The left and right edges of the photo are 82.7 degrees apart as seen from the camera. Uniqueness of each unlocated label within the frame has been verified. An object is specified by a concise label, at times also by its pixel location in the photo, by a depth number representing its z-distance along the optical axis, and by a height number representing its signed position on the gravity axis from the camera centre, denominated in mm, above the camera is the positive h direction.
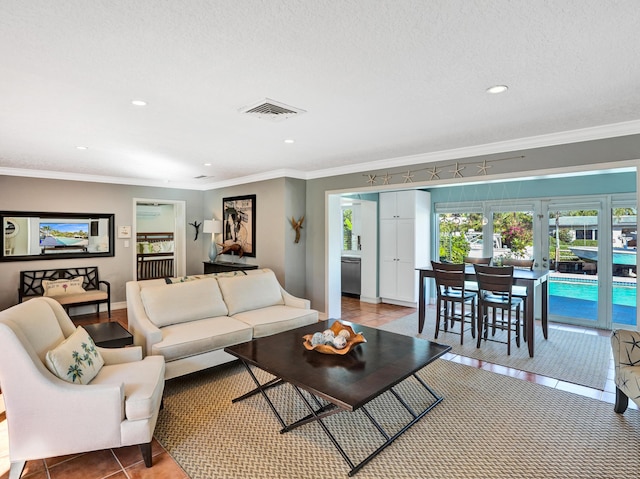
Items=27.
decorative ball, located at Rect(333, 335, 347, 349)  2703 -807
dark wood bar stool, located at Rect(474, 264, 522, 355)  4059 -699
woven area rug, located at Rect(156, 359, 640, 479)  2133 -1369
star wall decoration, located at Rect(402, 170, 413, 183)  4656 +734
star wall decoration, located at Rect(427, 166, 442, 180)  4414 +751
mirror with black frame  5520 -8
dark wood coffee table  2148 -903
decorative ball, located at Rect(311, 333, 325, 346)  2791 -810
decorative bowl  2678 -835
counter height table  3980 -651
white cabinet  6402 -156
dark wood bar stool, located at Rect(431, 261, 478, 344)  4508 -648
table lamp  6781 +100
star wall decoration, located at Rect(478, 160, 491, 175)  4025 +738
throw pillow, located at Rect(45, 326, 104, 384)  2137 -781
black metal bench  5402 -816
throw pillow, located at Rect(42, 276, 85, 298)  5441 -796
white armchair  1970 -960
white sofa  3168 -856
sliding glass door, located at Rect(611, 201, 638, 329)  4922 -414
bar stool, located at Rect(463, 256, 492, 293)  5289 -392
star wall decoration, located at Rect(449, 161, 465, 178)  4227 +740
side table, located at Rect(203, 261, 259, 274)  6132 -563
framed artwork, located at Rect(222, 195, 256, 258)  6277 +216
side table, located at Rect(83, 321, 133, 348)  3102 -916
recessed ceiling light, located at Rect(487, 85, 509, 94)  2410 +981
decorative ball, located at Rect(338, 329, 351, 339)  2855 -786
